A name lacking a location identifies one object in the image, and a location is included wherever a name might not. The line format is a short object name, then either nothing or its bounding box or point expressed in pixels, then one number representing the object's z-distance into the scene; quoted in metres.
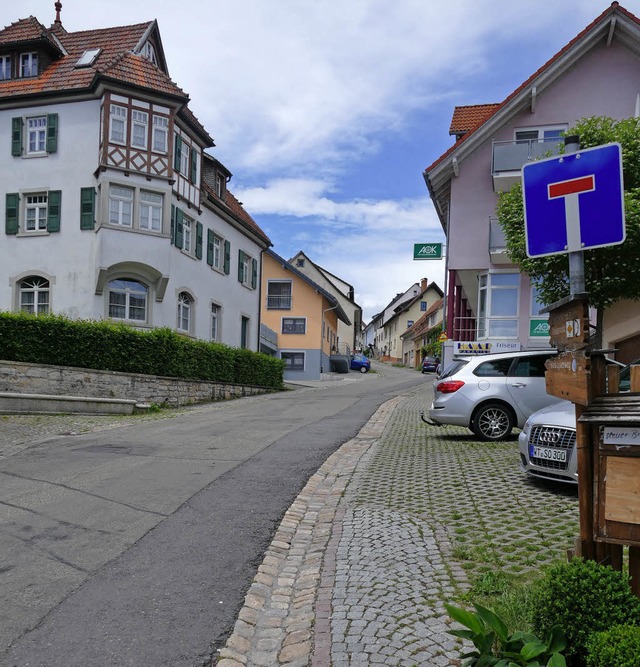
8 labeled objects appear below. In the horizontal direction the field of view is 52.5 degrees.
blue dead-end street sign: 3.51
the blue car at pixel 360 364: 61.12
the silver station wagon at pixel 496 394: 11.69
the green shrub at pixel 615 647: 2.69
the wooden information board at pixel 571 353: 3.34
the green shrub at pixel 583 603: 3.00
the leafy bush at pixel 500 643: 2.95
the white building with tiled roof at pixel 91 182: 22.95
